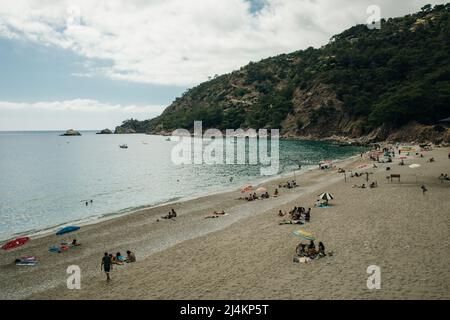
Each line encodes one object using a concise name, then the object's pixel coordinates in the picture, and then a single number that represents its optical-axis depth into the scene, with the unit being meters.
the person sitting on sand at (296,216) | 26.66
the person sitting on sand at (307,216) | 26.14
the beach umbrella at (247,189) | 42.30
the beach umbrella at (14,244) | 24.69
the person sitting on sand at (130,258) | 20.42
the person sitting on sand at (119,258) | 20.30
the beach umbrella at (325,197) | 30.55
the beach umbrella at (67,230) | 27.84
